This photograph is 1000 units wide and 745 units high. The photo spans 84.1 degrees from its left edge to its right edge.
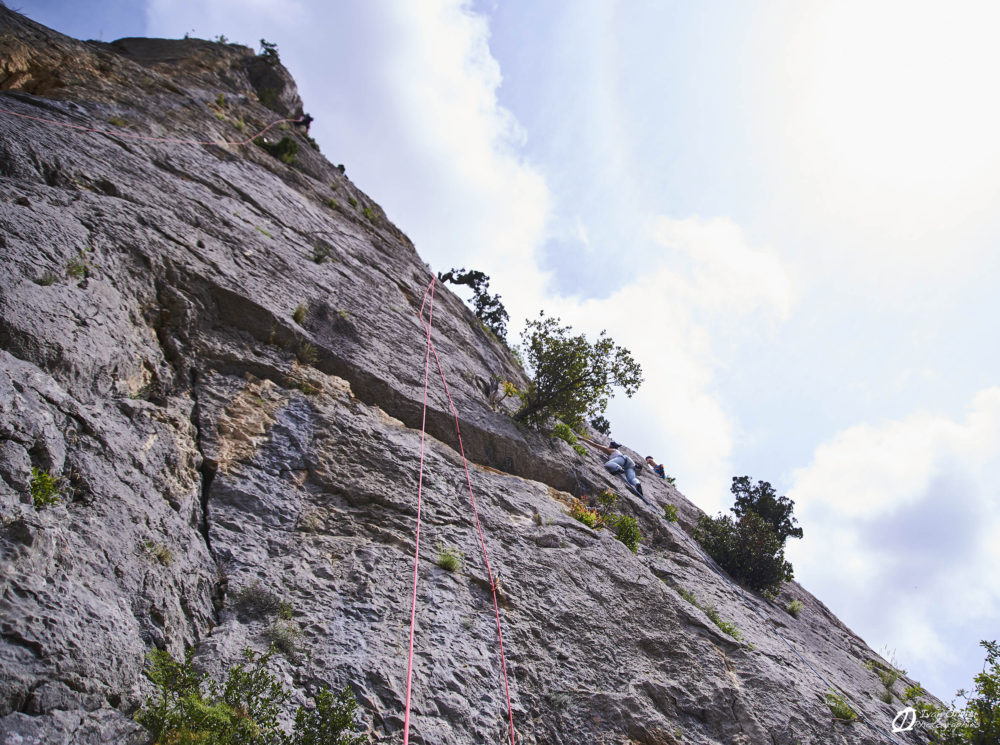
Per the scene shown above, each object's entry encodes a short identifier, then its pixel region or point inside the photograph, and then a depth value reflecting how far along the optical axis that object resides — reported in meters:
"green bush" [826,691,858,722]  7.56
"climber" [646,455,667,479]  19.47
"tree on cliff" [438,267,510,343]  24.12
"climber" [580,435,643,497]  13.51
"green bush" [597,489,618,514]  10.60
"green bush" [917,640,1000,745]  8.04
